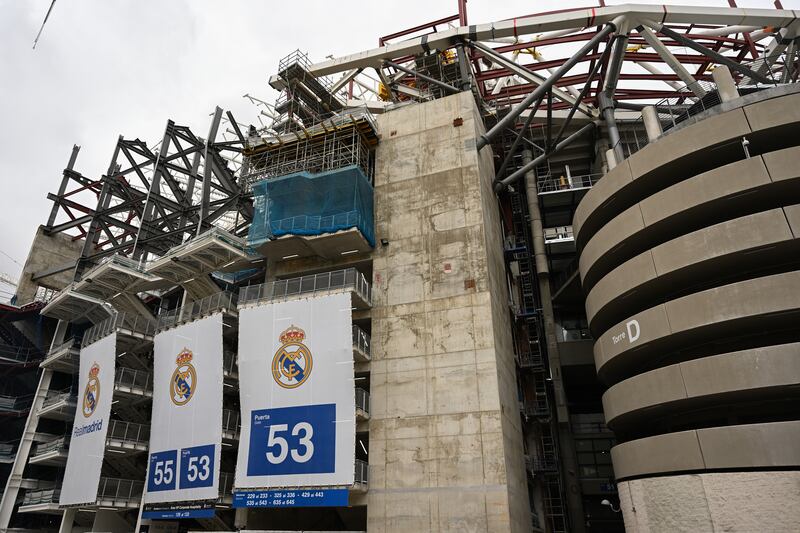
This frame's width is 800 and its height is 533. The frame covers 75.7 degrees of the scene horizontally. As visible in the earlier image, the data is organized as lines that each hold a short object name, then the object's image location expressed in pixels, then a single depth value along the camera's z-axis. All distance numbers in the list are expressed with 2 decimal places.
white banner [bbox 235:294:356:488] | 24.56
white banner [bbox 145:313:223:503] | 27.50
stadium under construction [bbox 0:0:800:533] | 22.52
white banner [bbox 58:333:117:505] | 31.36
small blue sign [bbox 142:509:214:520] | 26.59
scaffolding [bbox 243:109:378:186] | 33.69
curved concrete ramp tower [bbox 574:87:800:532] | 19.75
